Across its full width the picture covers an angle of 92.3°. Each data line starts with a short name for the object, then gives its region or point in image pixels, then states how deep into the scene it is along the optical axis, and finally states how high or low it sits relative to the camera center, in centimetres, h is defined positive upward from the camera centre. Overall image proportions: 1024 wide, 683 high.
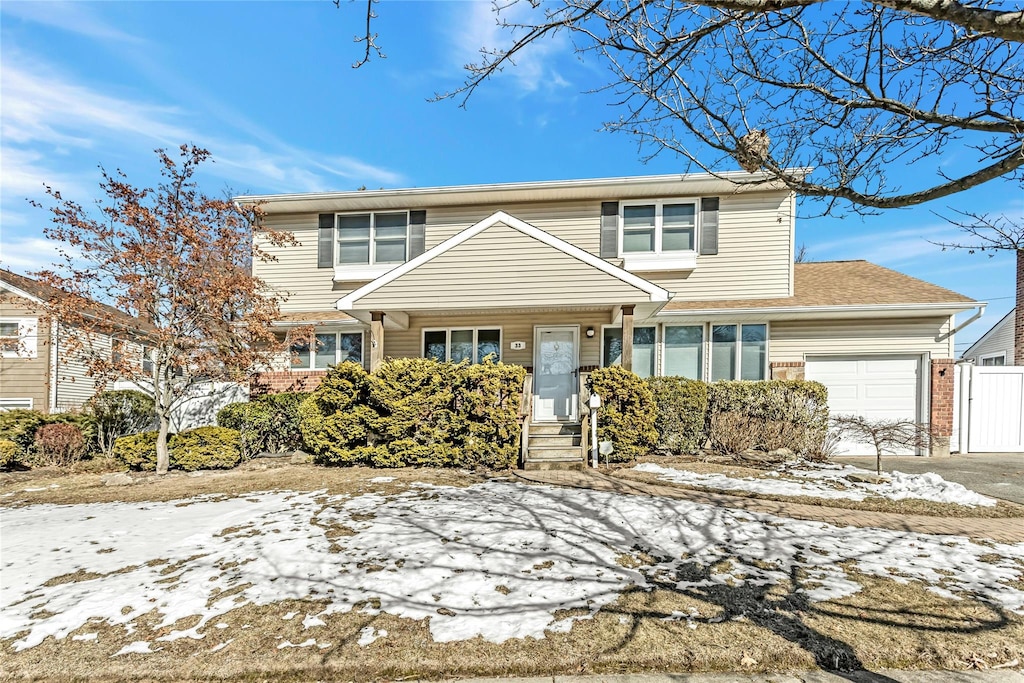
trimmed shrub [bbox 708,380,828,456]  944 -149
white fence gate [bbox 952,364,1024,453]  1059 -151
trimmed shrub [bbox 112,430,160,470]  911 -226
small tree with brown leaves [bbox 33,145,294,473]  855 +86
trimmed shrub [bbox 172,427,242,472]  909 -224
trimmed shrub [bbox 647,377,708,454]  955 -148
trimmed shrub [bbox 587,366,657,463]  877 -135
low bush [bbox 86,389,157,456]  1044 -186
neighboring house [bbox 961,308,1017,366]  1506 -13
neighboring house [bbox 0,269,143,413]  1411 -113
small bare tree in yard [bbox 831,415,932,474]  771 -178
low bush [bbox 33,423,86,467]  968 -231
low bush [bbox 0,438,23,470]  941 -242
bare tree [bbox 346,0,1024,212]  370 +220
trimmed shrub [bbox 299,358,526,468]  857 -149
